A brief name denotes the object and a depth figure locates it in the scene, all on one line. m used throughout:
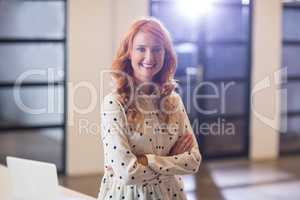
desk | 2.88
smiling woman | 1.79
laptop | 2.29
